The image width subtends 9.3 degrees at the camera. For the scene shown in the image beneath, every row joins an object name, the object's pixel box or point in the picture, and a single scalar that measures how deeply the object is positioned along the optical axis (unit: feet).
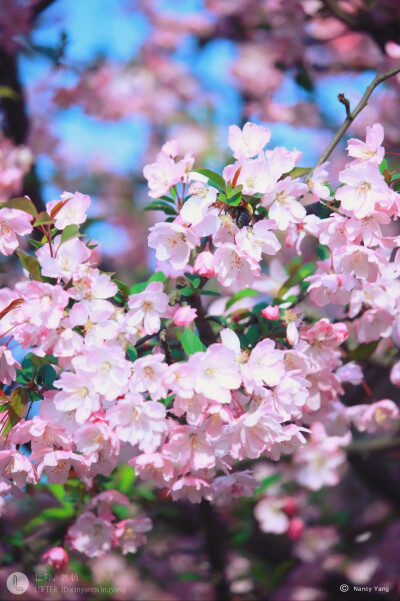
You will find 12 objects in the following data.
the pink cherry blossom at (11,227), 6.46
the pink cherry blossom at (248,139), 6.46
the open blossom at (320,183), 6.51
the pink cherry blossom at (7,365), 6.43
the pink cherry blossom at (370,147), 6.44
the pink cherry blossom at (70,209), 6.47
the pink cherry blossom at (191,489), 6.52
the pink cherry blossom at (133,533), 6.96
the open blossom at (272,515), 9.38
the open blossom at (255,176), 6.43
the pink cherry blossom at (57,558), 6.95
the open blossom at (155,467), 6.44
